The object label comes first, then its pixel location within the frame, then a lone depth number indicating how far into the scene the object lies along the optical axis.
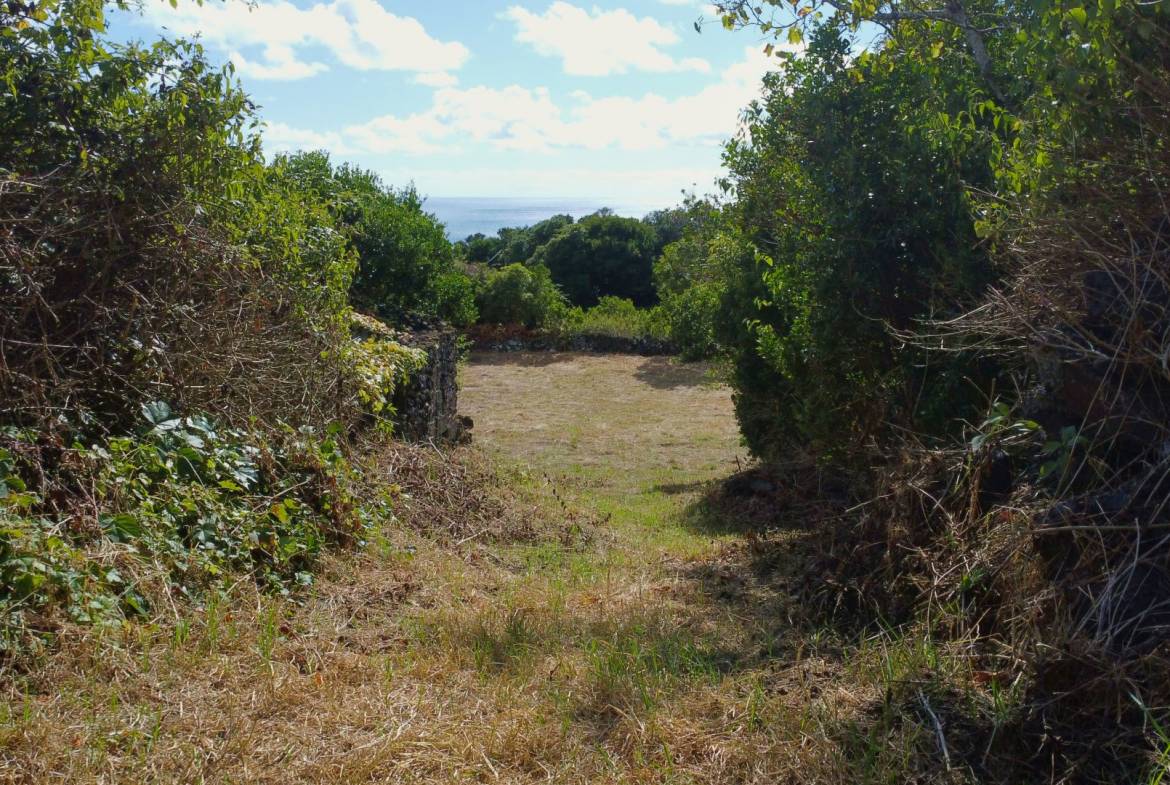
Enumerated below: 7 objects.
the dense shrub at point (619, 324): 28.75
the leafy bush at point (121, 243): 5.16
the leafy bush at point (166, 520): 3.97
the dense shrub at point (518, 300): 28.64
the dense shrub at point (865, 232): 6.84
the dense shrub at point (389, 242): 15.05
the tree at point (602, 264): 36.56
